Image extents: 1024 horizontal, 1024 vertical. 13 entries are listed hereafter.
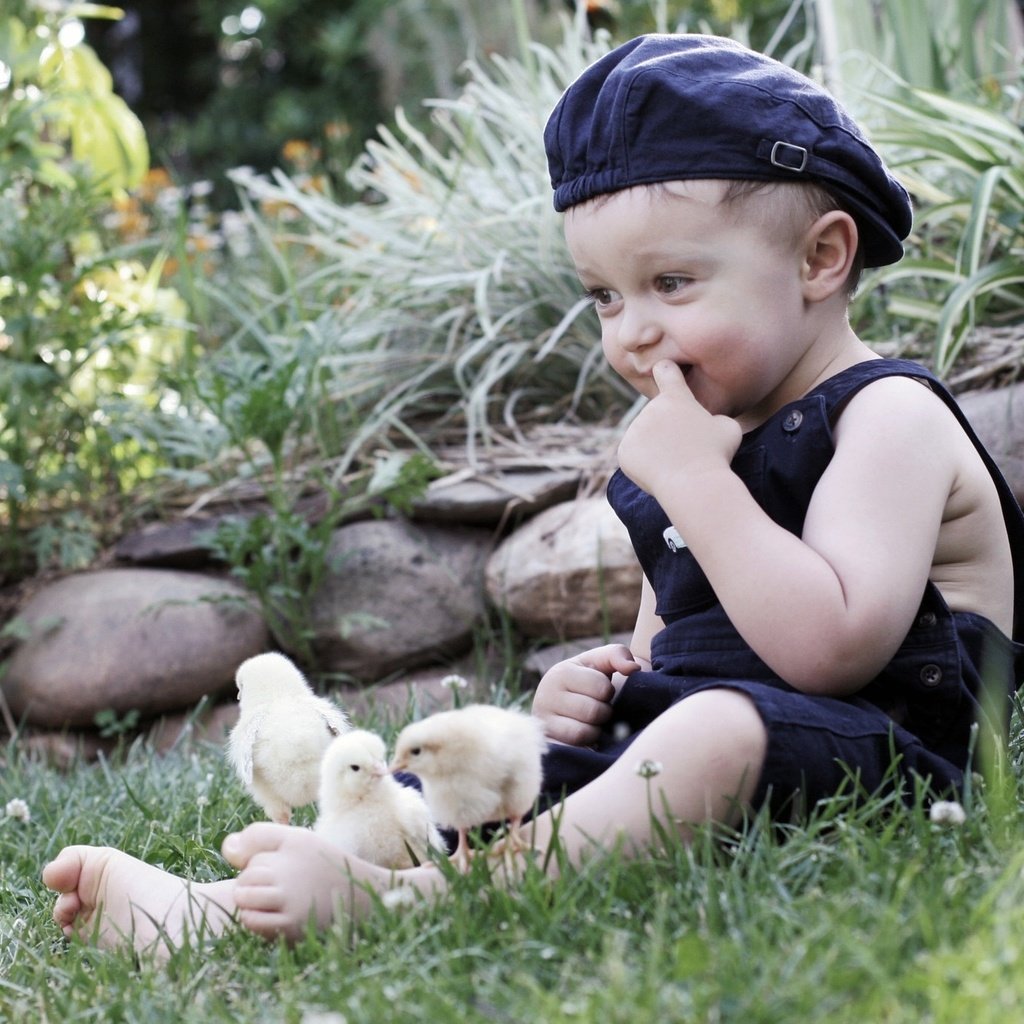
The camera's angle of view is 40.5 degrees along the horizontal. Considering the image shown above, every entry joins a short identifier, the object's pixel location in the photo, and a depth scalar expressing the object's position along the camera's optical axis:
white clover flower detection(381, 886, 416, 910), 1.65
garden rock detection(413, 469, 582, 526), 3.95
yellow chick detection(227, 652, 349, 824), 1.99
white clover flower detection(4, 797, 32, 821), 2.63
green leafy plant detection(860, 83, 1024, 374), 3.42
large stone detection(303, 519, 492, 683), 3.98
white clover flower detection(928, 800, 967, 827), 1.66
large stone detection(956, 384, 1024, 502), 3.28
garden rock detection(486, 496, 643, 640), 3.68
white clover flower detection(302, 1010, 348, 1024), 1.36
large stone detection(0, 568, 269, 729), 3.88
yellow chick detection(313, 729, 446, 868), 1.77
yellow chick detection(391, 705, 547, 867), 1.67
